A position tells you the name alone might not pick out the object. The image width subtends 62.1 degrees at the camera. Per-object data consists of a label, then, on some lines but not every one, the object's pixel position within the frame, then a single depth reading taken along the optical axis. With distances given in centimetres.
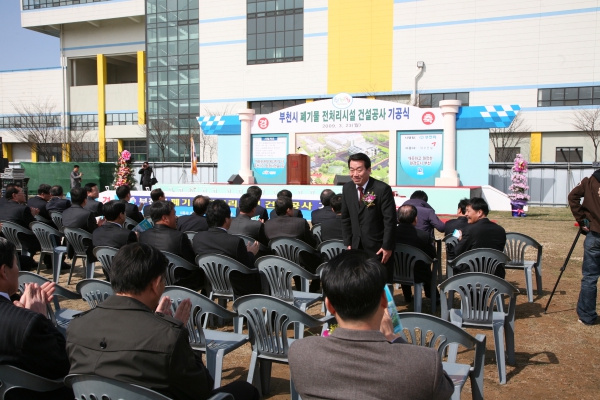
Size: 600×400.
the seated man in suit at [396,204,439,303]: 514
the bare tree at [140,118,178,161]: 3491
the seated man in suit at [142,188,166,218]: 775
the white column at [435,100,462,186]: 1792
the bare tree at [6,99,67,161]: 3934
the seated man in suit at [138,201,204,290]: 471
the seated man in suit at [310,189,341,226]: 674
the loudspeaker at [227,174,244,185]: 1998
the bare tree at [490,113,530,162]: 2775
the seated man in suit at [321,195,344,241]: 576
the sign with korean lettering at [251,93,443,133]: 1848
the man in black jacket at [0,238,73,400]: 207
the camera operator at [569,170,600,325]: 479
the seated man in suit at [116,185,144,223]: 752
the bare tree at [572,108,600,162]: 2597
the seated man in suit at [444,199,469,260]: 606
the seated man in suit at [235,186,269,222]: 729
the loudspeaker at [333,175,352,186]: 1706
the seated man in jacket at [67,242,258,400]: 192
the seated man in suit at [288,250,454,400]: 158
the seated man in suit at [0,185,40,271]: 701
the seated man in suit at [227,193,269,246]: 569
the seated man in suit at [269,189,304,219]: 702
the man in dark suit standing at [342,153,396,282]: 456
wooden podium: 1930
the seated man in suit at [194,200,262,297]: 450
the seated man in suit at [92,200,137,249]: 530
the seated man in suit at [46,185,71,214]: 848
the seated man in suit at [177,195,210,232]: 616
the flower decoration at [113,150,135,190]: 2000
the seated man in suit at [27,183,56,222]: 820
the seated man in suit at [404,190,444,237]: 623
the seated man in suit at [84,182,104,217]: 813
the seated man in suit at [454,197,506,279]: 501
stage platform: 1454
